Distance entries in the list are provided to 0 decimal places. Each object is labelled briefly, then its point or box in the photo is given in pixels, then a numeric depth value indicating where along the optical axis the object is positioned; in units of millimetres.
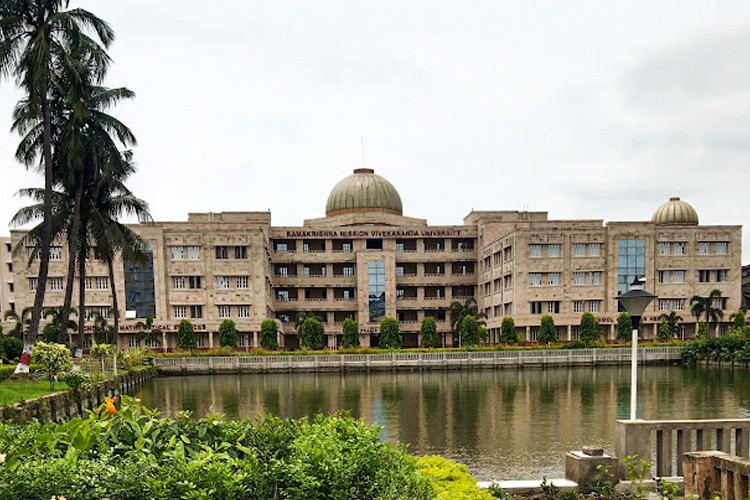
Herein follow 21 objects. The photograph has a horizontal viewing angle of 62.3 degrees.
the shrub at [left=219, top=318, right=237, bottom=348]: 58344
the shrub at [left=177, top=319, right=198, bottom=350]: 57656
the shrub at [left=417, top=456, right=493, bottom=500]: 6945
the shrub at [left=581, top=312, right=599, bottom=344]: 58188
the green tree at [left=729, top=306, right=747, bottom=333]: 59569
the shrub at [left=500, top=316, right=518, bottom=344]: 59250
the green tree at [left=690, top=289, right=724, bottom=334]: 61325
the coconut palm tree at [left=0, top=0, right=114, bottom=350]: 26625
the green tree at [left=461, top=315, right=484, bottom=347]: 57438
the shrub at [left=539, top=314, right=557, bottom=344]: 58688
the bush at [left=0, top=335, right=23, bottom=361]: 44438
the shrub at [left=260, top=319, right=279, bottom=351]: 58612
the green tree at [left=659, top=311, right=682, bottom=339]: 60656
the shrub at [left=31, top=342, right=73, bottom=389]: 25953
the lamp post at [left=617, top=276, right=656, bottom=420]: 10414
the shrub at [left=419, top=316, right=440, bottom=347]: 60875
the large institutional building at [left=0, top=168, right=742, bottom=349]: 63500
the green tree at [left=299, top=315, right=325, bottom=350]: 57594
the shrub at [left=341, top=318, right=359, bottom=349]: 60531
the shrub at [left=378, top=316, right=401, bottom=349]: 59906
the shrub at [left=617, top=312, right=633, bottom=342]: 60375
